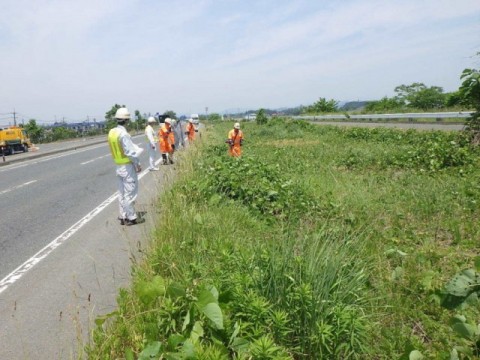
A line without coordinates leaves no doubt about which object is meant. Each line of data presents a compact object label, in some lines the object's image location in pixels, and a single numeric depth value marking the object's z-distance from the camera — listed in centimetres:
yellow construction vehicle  2799
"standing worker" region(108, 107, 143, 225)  669
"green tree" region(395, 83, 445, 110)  4677
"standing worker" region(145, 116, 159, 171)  1413
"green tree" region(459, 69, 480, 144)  985
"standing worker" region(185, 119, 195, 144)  2133
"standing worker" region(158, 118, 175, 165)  1442
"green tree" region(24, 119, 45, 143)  4311
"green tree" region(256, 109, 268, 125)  4534
